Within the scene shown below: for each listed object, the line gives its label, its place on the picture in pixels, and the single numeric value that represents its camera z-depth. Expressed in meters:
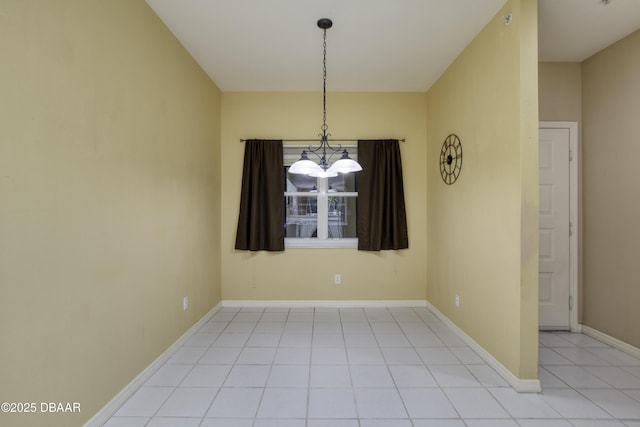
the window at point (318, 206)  3.98
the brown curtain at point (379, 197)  3.79
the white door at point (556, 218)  3.06
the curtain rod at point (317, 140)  3.86
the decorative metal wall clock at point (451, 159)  3.00
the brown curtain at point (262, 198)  3.77
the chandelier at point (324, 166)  2.28
